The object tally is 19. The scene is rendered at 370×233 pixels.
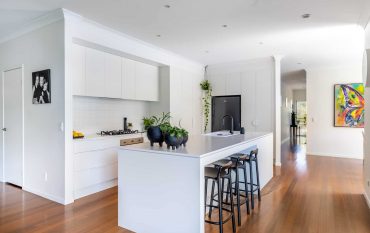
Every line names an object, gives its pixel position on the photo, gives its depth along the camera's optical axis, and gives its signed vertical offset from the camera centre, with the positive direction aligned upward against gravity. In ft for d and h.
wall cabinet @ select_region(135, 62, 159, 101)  16.12 +2.44
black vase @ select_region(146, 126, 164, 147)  8.31 -0.63
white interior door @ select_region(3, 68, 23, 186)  13.07 -0.52
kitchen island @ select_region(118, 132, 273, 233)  7.06 -2.26
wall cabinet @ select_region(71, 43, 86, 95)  11.94 +2.38
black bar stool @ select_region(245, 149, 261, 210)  10.32 -2.06
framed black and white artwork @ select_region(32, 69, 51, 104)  11.37 +1.45
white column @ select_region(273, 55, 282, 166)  18.60 +0.20
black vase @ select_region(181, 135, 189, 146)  8.28 -0.82
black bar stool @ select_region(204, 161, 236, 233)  7.82 -2.04
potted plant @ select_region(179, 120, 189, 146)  8.21 -0.71
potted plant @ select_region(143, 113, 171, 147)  8.31 -0.66
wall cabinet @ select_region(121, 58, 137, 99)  14.94 +2.40
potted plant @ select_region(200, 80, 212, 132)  22.07 +1.59
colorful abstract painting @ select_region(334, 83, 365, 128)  21.50 +0.94
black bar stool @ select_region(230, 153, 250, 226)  8.92 -2.03
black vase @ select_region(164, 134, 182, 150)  7.89 -0.83
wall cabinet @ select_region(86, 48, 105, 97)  12.73 +2.42
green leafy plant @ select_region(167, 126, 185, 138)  7.91 -0.54
